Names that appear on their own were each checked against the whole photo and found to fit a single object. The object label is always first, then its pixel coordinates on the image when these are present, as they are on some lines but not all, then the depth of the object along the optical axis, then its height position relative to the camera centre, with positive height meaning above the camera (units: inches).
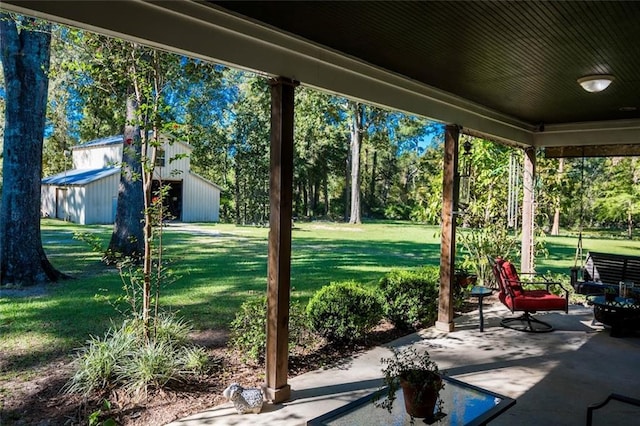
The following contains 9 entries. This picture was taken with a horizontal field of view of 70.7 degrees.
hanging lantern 292.2 +28.6
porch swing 260.5 -29.0
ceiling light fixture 166.2 +53.4
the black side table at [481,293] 216.4 -33.9
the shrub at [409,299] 212.8 -36.8
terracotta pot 94.7 -36.8
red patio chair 214.2 -36.5
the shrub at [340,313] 184.1 -38.0
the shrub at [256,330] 166.2 -43.0
